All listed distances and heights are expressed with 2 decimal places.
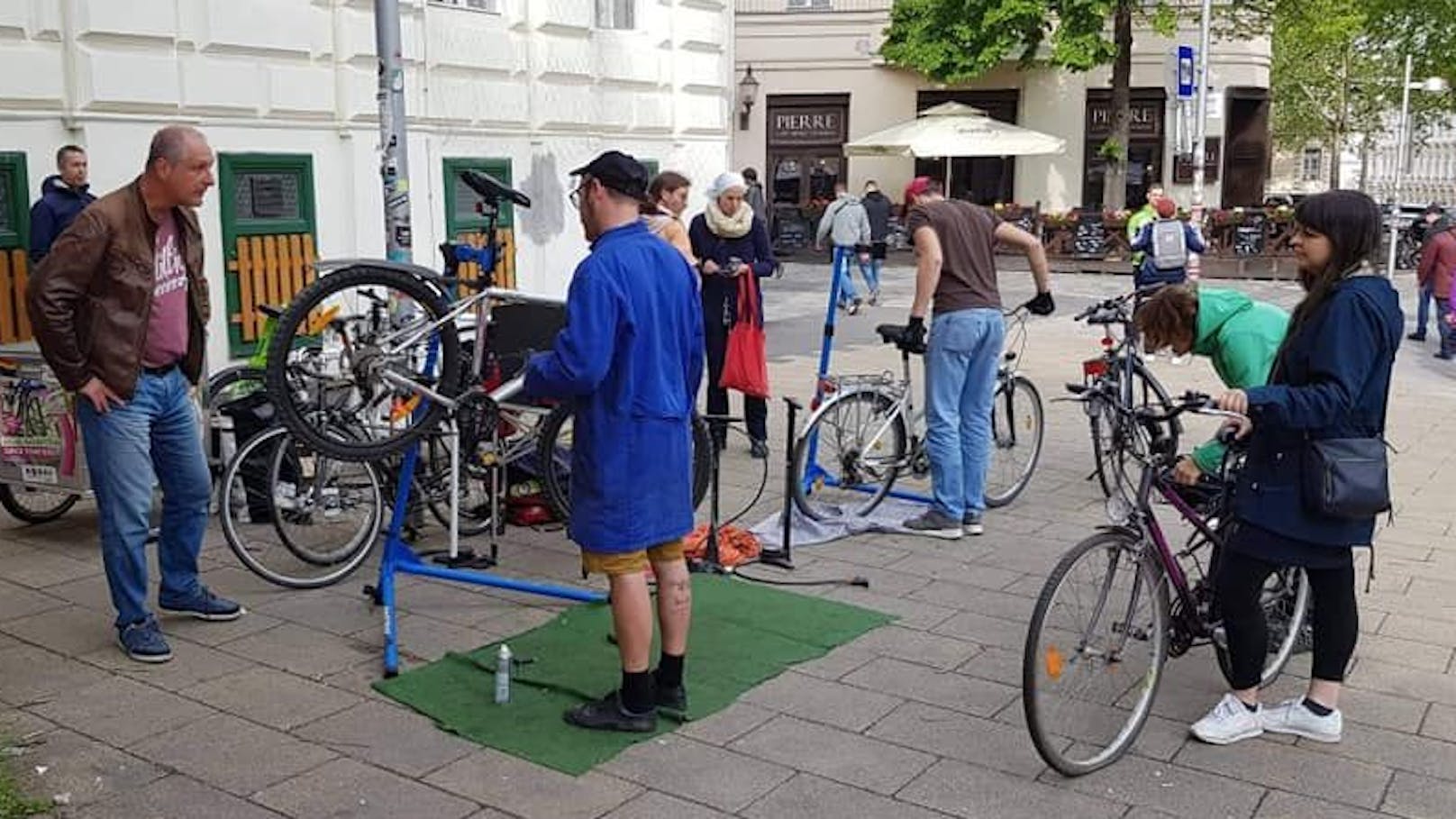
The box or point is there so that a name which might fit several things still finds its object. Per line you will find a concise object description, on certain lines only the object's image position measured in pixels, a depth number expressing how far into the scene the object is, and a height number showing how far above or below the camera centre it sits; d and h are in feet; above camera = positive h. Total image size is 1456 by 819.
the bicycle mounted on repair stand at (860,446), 23.97 -4.10
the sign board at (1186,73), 64.39 +5.48
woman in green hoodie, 15.74 -1.45
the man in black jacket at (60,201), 27.37 -0.02
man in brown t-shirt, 22.27 -2.14
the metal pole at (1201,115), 71.92 +4.27
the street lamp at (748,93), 101.65 +7.32
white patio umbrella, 81.20 +3.29
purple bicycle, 13.56 -4.13
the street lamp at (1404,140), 69.26 +3.78
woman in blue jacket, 13.30 -2.26
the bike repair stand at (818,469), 24.26 -4.52
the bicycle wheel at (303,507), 19.54 -4.20
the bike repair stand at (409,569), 17.31 -4.45
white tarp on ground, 22.74 -5.25
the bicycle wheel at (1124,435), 15.65 -3.08
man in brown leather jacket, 15.93 -1.56
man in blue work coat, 13.65 -1.80
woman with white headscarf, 27.68 -0.99
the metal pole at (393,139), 24.49 +1.03
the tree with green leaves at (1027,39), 87.51 +9.95
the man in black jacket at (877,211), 74.49 -0.64
